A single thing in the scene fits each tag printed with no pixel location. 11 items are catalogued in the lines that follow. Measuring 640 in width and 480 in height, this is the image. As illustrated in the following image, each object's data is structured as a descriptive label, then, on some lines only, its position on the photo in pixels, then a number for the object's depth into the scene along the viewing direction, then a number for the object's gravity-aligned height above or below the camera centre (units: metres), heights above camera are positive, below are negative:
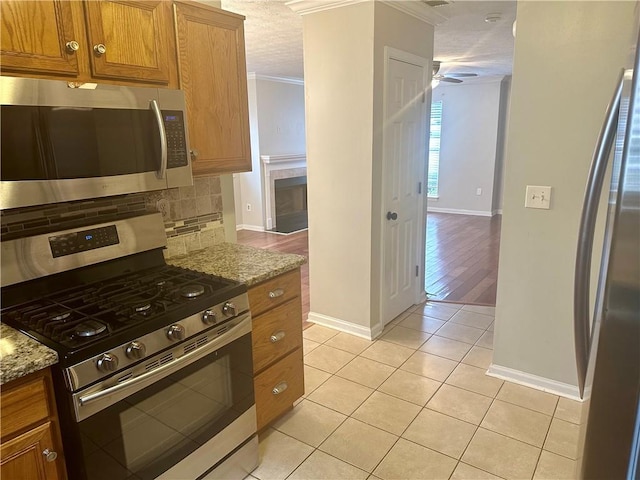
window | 8.07 +0.10
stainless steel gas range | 1.32 -0.62
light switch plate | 2.37 -0.25
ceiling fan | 6.44 +1.17
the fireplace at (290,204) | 7.16 -0.85
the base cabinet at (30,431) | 1.18 -0.75
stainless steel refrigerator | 0.55 -0.24
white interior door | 3.17 -0.21
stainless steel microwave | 1.35 +0.06
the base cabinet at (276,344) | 2.02 -0.90
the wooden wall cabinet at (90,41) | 1.35 +0.40
